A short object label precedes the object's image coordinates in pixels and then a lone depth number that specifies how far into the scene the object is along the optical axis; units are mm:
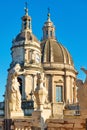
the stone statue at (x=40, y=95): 11952
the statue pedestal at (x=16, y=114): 12988
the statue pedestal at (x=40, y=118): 10795
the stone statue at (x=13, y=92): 13039
